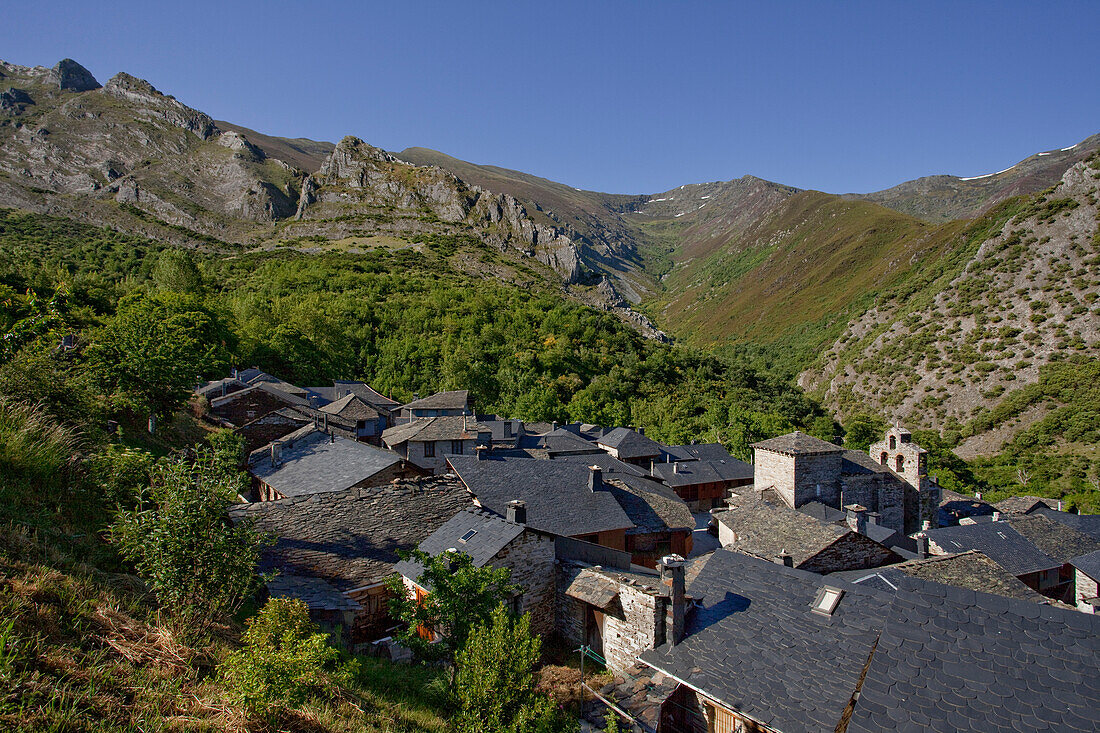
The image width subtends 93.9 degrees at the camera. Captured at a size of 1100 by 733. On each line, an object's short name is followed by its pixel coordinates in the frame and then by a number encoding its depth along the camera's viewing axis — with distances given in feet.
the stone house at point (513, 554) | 51.01
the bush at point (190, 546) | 21.72
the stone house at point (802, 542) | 66.44
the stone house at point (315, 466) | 70.23
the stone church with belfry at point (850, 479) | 97.04
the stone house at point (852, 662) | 22.48
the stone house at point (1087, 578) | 80.28
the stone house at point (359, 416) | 128.06
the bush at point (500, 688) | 26.48
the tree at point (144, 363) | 73.36
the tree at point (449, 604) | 37.35
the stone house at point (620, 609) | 37.96
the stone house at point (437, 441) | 102.12
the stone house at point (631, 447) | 127.54
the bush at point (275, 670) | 17.90
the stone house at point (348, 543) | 49.49
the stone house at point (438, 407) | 147.33
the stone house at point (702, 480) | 124.77
